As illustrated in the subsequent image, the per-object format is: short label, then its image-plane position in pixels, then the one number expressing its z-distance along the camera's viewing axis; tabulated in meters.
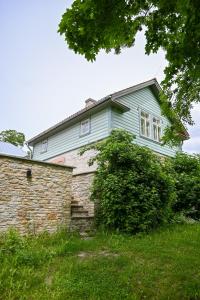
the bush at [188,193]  11.06
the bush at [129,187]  8.12
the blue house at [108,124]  12.85
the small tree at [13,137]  31.31
